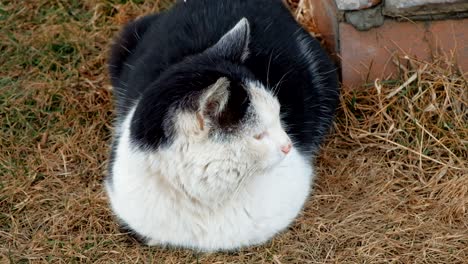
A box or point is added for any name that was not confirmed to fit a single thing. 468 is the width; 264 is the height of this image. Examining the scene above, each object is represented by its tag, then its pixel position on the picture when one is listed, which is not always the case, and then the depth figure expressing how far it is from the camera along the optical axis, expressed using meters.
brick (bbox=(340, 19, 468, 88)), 3.05
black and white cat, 2.19
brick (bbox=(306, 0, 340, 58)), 3.21
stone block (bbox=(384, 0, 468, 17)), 2.94
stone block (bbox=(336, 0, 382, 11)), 2.97
